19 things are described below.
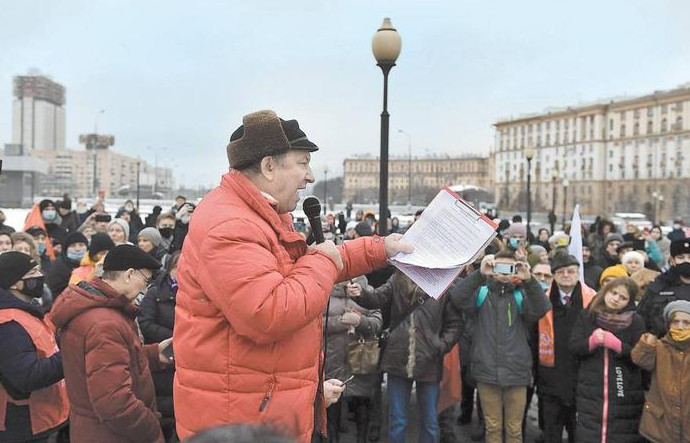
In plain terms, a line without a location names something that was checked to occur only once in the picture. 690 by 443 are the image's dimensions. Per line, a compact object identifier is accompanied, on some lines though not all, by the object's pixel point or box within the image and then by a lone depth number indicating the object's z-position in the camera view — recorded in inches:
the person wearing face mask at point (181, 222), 361.7
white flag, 290.8
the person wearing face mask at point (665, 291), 224.8
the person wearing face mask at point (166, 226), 382.9
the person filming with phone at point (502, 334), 214.7
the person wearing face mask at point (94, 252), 245.9
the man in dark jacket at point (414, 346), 222.4
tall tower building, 5315.0
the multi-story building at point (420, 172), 5526.6
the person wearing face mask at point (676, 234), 413.1
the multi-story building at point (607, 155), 3476.9
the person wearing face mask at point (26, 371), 137.8
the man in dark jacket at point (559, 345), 224.2
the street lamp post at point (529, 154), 965.4
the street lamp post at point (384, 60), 271.0
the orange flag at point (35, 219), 410.3
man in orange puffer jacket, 79.9
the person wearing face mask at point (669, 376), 183.2
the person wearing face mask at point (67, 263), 276.2
